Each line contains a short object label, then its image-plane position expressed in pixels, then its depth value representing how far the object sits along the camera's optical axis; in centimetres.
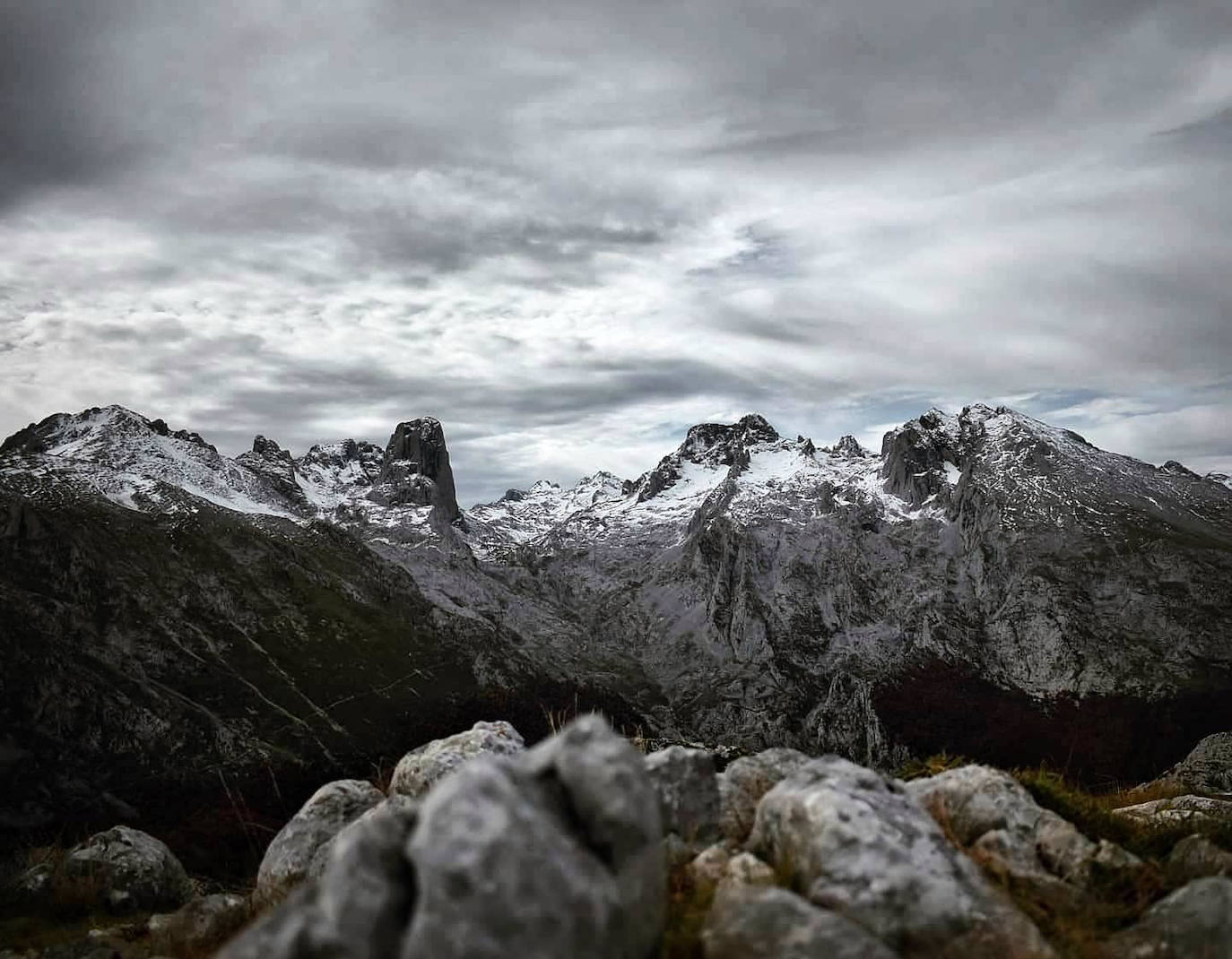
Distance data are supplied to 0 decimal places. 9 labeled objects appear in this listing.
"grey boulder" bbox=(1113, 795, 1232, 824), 1366
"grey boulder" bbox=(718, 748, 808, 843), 1209
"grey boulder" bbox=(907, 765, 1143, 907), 1002
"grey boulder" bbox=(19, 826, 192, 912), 1884
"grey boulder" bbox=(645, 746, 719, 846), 1183
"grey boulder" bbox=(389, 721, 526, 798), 1568
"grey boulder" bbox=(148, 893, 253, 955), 1378
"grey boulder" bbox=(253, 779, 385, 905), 1534
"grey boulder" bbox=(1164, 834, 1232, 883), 1034
